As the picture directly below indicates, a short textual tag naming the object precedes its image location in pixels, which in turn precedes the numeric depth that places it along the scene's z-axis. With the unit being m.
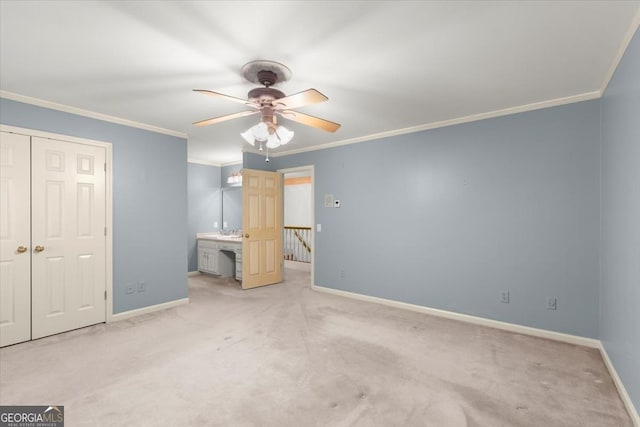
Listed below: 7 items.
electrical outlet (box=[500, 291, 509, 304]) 3.49
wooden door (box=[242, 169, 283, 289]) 5.25
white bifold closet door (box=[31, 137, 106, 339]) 3.22
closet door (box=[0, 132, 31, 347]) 3.01
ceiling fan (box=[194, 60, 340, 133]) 2.36
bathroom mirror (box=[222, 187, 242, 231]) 7.02
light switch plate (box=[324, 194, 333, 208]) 5.11
